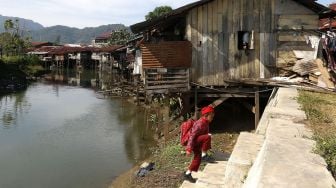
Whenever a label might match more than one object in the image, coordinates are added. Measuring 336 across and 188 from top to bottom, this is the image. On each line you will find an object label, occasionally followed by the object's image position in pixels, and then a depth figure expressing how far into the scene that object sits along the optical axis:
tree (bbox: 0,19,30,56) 54.28
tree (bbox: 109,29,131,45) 73.45
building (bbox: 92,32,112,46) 89.44
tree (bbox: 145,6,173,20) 49.02
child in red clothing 7.18
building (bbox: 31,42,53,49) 82.57
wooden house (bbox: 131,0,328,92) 14.39
